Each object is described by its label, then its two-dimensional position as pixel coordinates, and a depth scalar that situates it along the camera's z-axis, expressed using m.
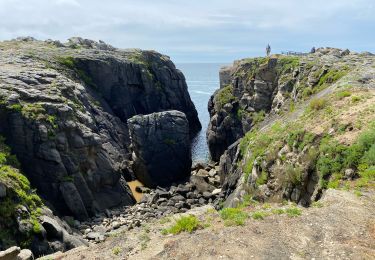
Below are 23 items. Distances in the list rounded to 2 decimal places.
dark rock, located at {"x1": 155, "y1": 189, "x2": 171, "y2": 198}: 47.91
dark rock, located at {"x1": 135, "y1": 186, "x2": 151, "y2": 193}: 52.56
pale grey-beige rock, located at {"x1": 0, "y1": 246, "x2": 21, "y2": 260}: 15.79
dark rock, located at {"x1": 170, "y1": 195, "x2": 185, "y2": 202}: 46.75
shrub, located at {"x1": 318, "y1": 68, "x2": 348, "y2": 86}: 41.35
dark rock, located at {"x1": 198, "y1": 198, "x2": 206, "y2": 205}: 46.41
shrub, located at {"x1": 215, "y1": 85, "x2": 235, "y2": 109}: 73.24
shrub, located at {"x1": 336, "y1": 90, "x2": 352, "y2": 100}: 31.25
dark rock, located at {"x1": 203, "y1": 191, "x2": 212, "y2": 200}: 48.12
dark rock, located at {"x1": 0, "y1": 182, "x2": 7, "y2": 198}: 30.80
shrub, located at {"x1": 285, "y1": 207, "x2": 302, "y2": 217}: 17.97
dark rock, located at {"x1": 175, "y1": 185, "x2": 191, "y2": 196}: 49.59
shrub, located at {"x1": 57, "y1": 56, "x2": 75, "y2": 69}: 69.62
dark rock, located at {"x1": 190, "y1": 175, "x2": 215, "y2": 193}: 50.31
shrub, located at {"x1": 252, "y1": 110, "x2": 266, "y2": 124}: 62.11
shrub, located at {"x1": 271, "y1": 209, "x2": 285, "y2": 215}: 18.51
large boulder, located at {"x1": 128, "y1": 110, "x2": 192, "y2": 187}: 55.81
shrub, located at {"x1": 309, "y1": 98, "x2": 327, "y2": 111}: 31.09
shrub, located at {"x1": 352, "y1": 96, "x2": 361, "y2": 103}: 29.26
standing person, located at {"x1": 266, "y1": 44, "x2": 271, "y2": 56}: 74.30
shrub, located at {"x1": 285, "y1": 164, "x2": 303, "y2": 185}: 23.83
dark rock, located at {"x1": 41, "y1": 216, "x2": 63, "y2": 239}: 31.69
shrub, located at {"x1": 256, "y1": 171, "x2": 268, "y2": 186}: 27.21
